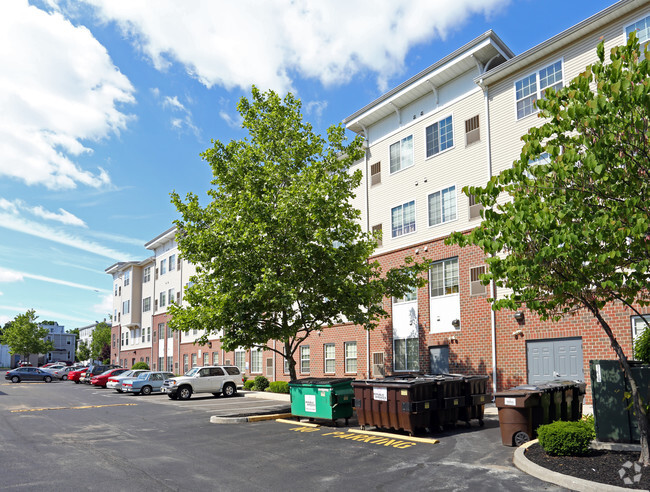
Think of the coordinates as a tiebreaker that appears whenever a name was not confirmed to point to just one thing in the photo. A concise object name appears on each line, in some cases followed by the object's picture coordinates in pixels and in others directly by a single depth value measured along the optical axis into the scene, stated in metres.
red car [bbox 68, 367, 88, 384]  50.20
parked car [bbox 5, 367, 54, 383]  52.44
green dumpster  16.59
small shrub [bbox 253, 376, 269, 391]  33.94
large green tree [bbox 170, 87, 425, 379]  18.84
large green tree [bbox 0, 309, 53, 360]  82.12
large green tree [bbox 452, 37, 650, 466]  8.28
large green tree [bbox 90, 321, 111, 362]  94.50
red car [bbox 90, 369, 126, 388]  42.31
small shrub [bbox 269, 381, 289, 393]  31.40
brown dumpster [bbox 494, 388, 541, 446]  12.30
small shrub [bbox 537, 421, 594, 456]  10.18
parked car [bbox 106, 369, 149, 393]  35.81
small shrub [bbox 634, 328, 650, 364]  12.27
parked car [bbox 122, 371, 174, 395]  35.06
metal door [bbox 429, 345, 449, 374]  23.84
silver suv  29.89
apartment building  19.52
